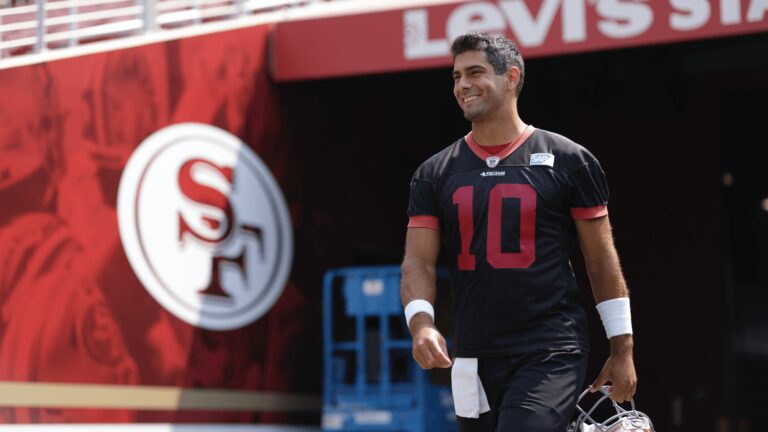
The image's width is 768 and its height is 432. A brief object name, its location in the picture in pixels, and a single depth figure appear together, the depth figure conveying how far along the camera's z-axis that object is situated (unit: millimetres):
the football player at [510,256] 8008
